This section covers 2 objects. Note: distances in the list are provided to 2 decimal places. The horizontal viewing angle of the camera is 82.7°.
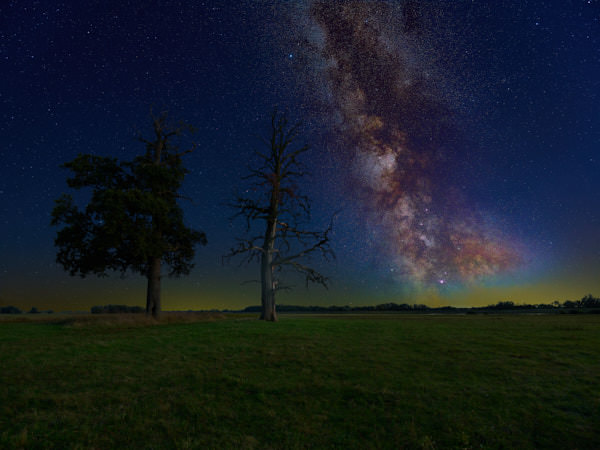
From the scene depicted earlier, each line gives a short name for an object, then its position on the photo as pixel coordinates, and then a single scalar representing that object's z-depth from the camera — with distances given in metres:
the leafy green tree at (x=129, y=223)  28.47
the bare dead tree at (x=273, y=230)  29.80
